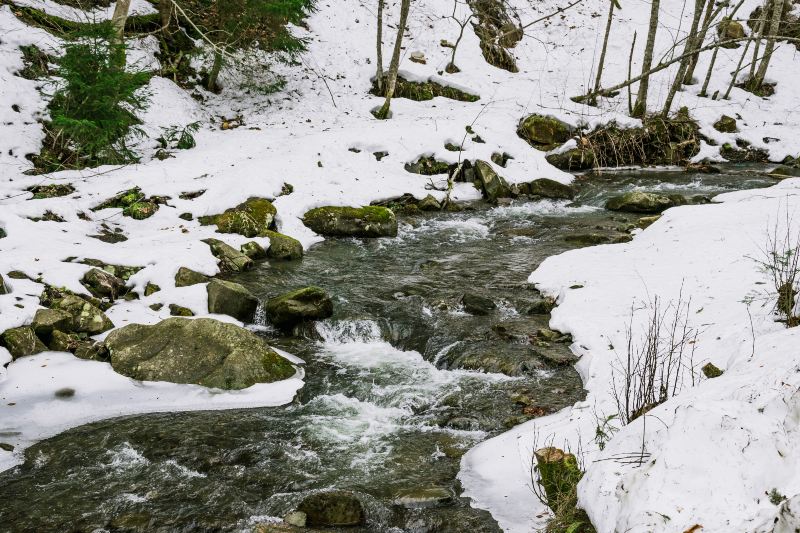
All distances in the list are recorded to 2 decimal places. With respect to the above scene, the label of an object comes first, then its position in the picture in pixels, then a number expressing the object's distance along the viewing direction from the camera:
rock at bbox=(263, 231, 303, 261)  10.31
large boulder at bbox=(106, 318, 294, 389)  6.27
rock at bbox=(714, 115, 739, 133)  18.89
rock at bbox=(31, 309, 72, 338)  6.47
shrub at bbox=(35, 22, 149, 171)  10.41
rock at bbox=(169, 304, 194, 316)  7.60
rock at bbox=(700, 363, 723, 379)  4.76
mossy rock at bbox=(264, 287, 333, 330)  7.75
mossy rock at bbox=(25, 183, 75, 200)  10.39
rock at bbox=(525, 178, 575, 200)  14.65
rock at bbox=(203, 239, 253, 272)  9.39
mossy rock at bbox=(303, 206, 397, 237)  11.76
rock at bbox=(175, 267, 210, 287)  8.26
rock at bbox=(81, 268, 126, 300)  7.70
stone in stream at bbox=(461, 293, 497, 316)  8.01
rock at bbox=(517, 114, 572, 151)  17.16
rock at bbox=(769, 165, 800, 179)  15.18
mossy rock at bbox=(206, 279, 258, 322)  7.78
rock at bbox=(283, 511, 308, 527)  4.27
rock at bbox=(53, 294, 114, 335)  6.74
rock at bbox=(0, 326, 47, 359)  6.16
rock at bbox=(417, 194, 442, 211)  13.56
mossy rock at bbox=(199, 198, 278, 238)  10.52
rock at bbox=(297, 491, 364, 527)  4.29
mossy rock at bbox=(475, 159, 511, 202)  14.38
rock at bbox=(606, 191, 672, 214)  12.87
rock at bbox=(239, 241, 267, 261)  9.97
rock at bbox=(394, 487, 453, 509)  4.46
